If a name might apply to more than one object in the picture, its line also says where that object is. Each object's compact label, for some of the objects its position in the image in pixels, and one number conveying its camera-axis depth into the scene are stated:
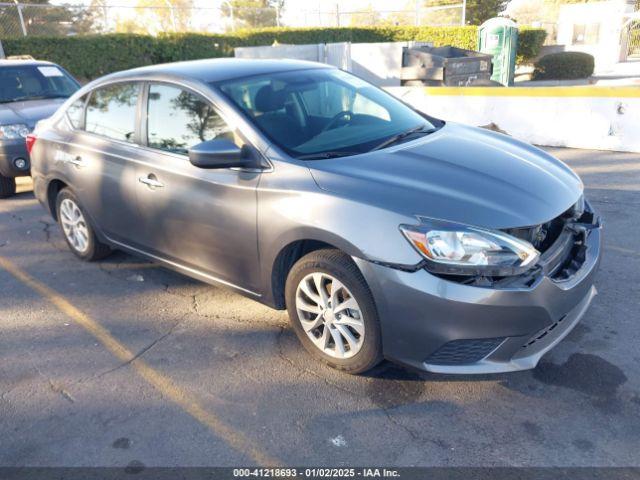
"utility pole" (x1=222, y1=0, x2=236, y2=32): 24.33
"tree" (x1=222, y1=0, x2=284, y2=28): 24.68
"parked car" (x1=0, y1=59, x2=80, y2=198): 7.12
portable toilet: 16.86
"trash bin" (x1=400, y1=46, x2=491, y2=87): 13.70
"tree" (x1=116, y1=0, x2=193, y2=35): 22.70
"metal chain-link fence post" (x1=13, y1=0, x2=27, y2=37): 17.00
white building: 28.11
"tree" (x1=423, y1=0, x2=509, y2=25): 36.50
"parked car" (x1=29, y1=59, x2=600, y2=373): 2.71
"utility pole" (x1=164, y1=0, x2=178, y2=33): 23.09
